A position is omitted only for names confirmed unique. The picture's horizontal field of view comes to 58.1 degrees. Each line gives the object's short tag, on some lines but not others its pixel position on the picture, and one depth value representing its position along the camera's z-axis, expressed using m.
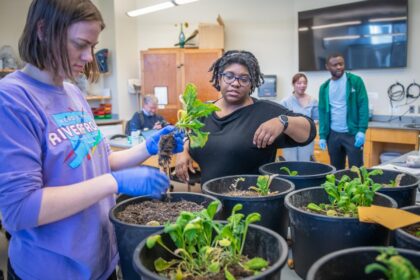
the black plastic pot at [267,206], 0.93
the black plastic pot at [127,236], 0.80
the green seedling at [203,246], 0.69
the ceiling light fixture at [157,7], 4.30
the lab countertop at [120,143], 3.58
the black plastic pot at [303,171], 1.12
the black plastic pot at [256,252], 0.63
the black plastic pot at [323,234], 0.79
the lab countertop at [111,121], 5.43
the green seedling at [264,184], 1.06
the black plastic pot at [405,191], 1.00
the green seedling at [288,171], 1.24
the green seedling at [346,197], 0.91
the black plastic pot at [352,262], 0.64
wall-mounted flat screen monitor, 4.16
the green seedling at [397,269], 0.53
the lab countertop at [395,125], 3.84
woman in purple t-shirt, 0.79
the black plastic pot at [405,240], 0.69
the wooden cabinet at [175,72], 5.24
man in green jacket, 3.54
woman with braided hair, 1.38
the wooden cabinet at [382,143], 3.84
